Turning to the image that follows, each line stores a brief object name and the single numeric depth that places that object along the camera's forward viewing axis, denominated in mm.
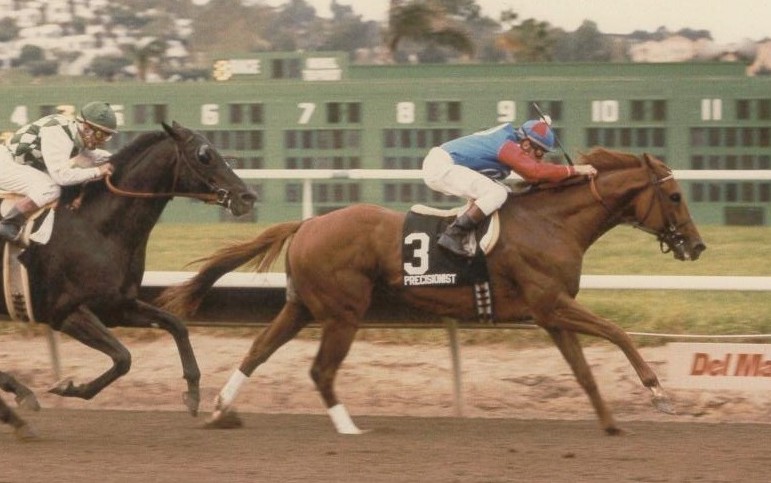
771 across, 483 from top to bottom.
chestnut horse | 15023
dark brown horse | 15281
